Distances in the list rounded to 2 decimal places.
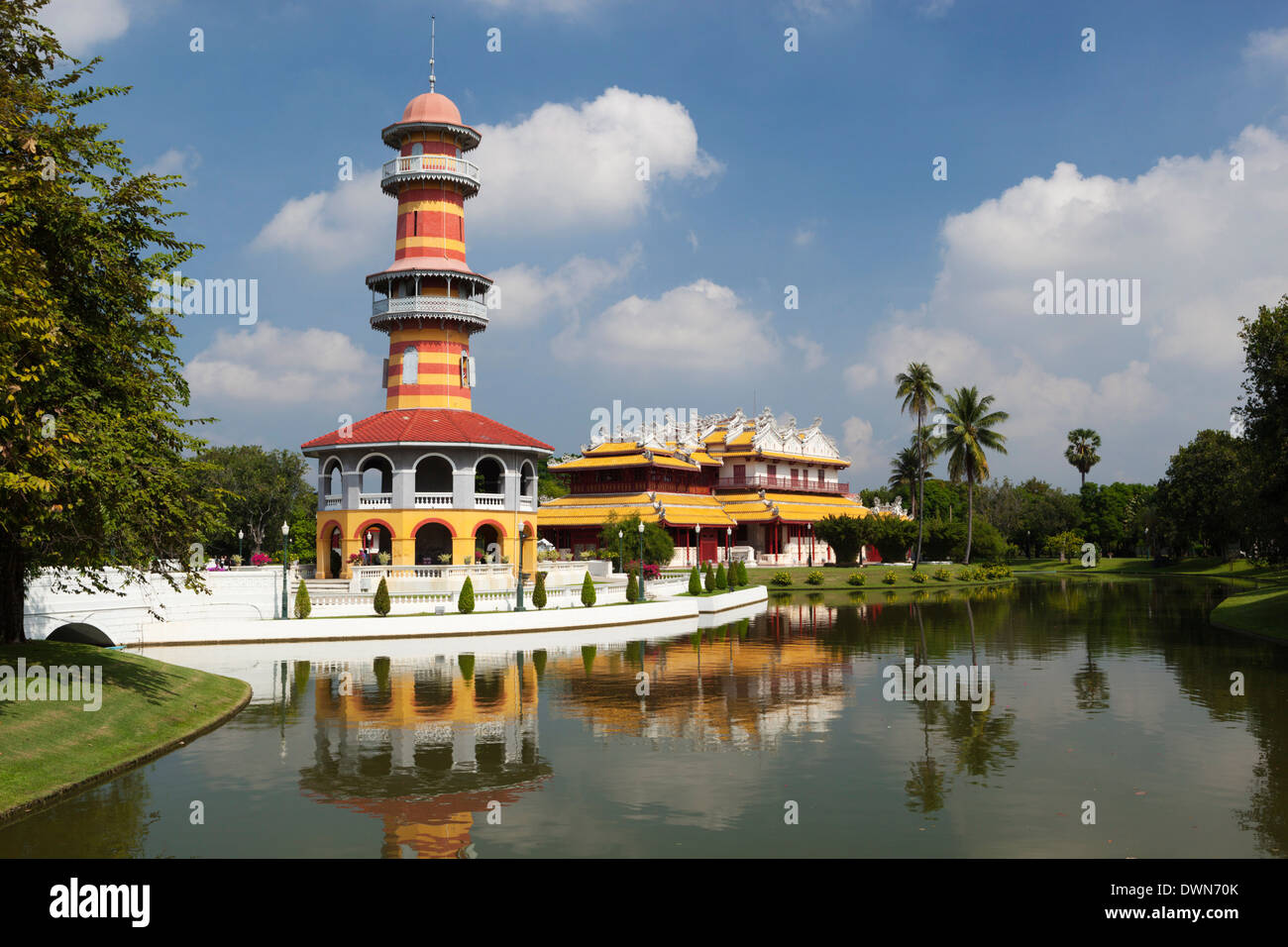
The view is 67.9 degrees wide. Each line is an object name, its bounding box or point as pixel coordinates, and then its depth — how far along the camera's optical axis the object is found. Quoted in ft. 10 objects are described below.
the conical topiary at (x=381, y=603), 125.39
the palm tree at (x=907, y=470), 371.56
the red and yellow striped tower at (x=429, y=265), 177.47
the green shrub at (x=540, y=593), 133.80
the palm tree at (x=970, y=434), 271.49
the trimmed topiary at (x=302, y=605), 121.60
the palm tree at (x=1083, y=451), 387.34
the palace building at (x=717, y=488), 262.47
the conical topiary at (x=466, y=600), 127.75
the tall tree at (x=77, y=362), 52.80
